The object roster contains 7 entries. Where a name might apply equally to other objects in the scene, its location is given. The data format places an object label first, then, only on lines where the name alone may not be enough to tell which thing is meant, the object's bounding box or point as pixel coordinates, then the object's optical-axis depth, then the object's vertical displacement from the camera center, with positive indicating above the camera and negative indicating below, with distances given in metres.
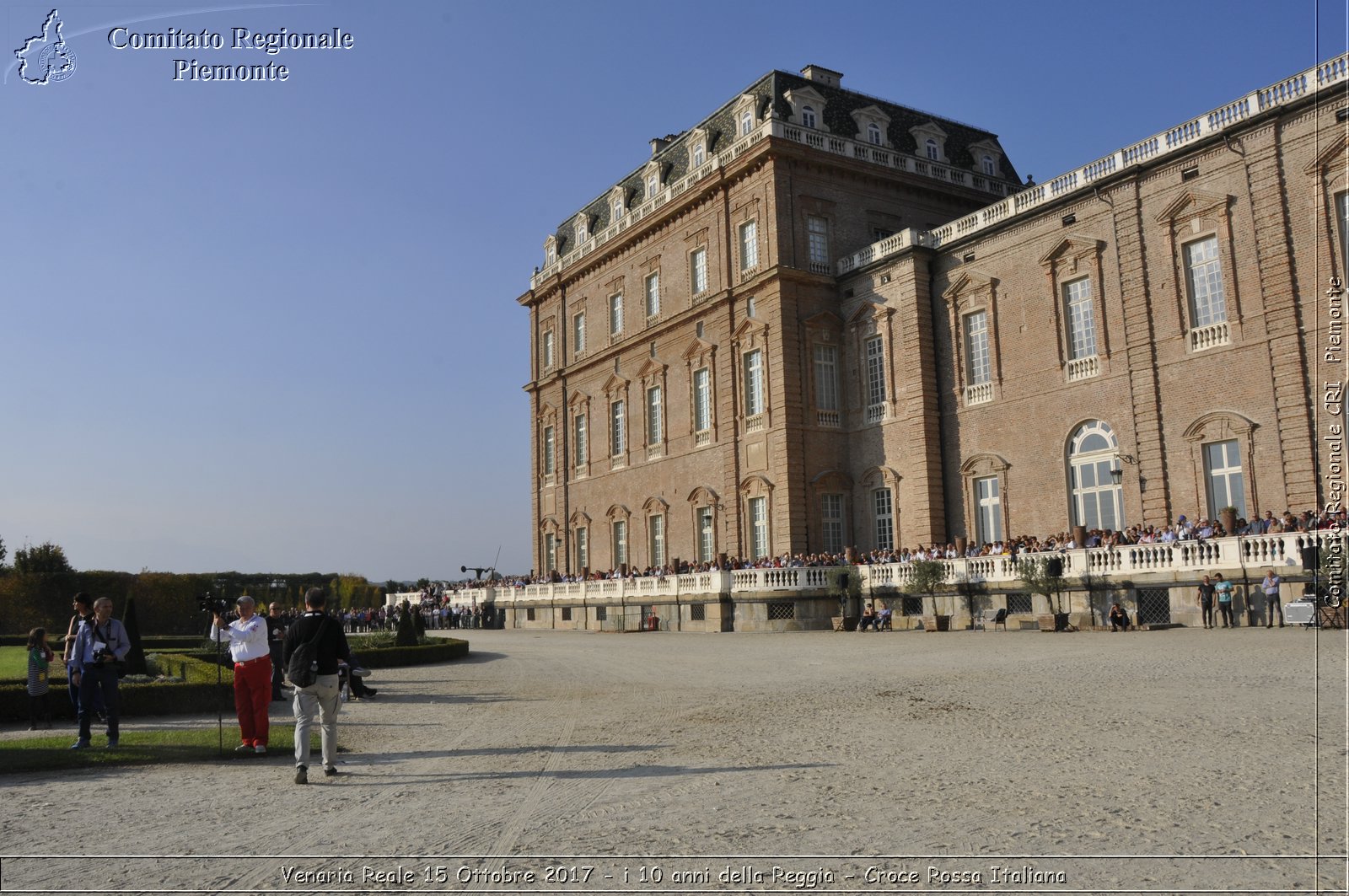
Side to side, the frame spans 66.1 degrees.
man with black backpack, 9.71 -0.77
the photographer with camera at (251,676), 11.02 -0.95
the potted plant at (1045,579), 26.27 -0.62
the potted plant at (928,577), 29.36 -0.49
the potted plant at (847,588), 32.75 -0.82
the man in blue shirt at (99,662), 11.91 -0.81
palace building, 26.78 +7.61
